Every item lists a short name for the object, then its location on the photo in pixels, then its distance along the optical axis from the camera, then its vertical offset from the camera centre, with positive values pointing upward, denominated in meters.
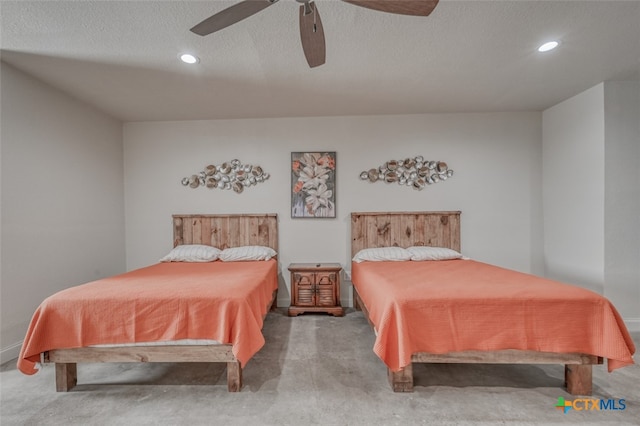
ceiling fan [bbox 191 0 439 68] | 1.30 +0.99
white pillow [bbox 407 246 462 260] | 3.16 -0.50
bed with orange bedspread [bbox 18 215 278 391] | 1.77 -0.74
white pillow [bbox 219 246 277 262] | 3.27 -0.49
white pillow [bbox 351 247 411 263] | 3.16 -0.51
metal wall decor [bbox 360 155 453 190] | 3.60 +0.49
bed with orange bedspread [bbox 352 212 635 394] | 1.69 -0.75
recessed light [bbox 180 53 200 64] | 2.22 +1.26
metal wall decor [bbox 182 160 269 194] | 3.66 +0.48
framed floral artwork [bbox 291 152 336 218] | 3.62 +0.34
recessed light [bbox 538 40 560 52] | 2.12 +1.26
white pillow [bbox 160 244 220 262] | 3.22 -0.47
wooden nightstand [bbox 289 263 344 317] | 3.20 -0.88
